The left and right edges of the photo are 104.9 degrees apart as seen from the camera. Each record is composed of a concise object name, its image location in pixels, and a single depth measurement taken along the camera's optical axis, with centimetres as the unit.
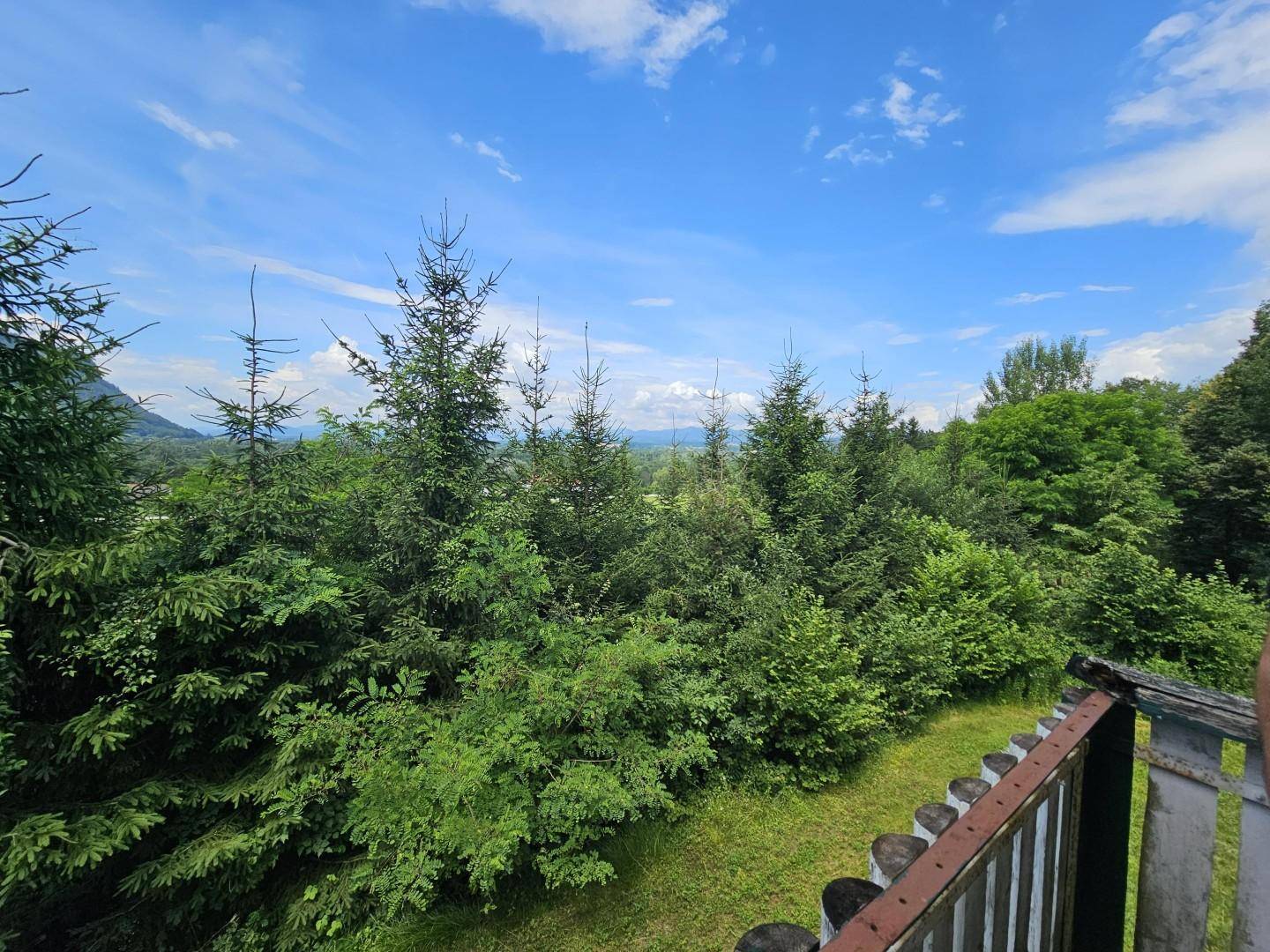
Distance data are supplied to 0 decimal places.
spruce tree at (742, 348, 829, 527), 809
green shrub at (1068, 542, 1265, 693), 630
